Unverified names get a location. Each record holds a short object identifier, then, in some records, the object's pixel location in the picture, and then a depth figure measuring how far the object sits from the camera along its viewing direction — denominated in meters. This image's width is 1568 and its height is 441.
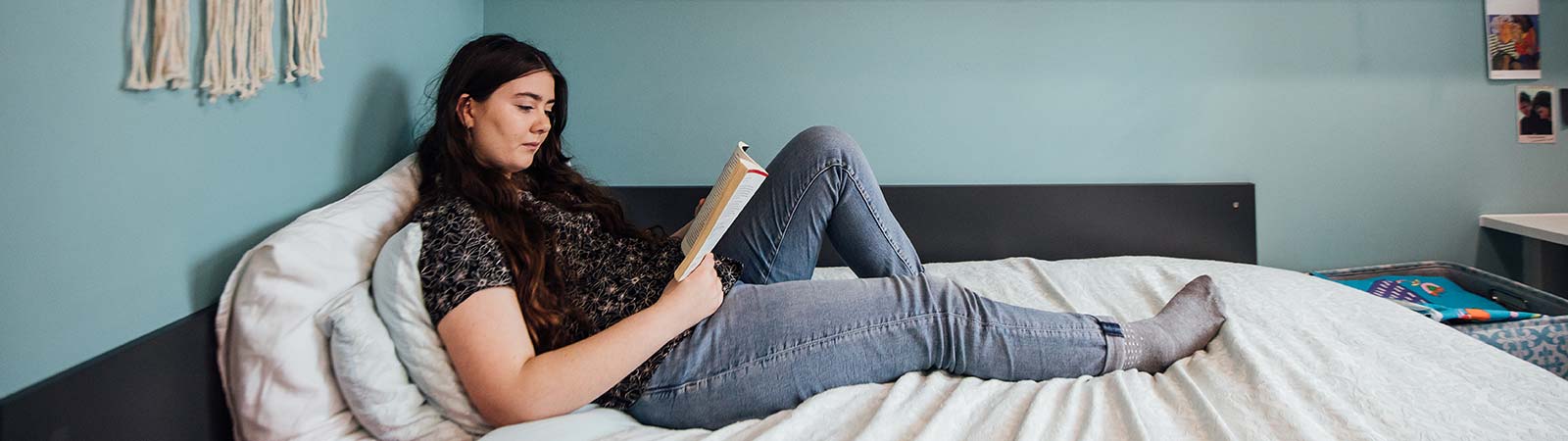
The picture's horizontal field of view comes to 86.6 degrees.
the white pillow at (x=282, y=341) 0.89
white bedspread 0.97
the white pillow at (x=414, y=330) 0.96
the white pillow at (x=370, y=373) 0.93
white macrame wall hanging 0.82
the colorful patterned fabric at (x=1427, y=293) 1.87
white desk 2.05
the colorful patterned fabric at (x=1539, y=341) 1.42
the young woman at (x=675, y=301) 0.97
